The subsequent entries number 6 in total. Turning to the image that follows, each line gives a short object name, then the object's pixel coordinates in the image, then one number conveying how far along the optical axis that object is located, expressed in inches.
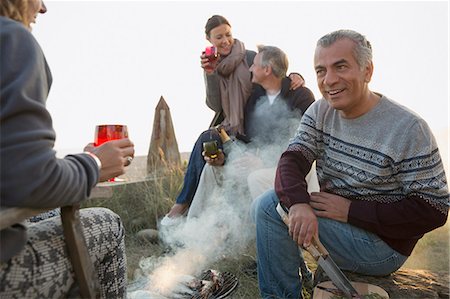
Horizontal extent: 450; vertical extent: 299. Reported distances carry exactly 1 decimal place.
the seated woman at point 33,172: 52.9
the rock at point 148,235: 186.4
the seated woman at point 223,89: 178.2
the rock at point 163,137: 268.2
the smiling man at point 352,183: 93.0
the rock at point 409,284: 98.5
